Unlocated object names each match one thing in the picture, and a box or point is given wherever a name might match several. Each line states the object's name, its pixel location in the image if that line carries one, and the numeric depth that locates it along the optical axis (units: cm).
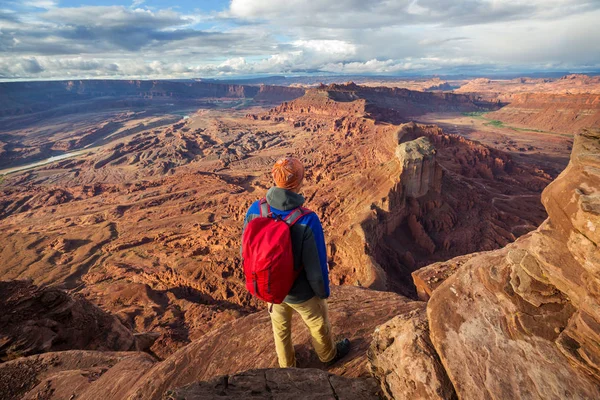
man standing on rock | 285
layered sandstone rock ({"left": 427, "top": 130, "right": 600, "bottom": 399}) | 245
